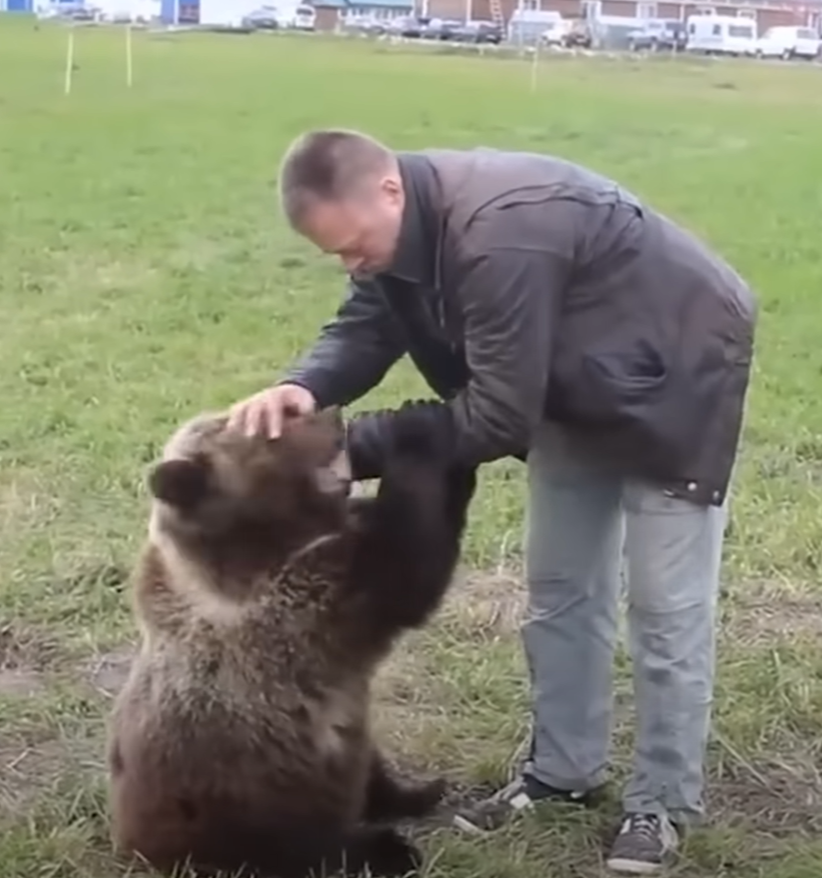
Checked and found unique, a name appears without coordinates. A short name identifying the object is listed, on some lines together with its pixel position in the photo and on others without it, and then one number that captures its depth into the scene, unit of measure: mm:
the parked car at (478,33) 65938
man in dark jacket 4184
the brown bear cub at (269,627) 4527
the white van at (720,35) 70250
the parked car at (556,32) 66000
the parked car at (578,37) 67188
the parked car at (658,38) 67875
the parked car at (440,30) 68625
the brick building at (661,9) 85312
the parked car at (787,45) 69500
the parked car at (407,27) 70006
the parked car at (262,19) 73756
